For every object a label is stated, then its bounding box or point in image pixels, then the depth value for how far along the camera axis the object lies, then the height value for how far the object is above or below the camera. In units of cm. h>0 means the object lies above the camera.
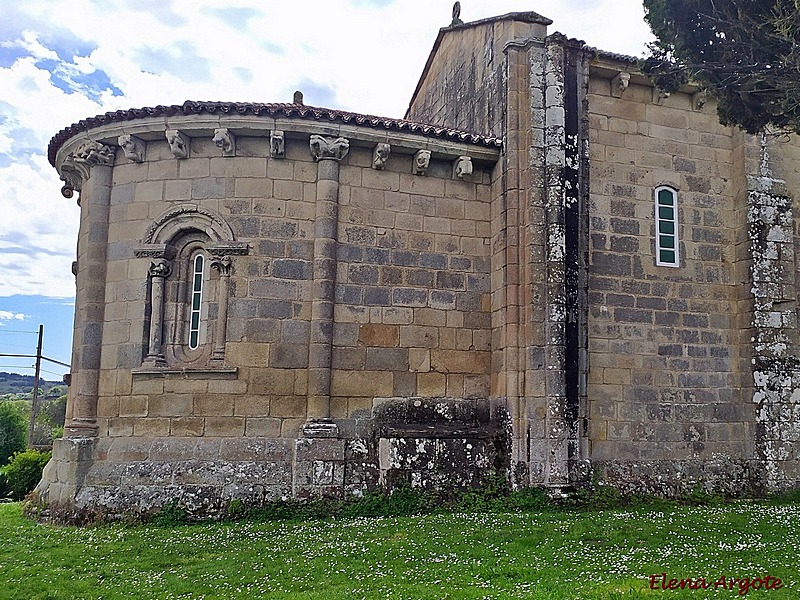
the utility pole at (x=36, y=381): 2741 +85
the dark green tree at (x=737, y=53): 736 +385
